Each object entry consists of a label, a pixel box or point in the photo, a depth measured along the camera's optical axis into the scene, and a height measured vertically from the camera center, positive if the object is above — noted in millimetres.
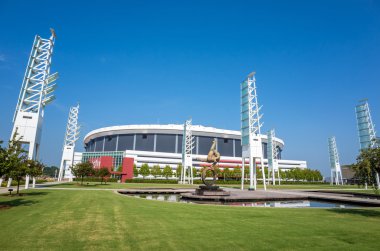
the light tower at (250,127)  38281 +7873
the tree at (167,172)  85188 +565
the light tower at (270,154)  77375 +6919
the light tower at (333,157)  86250 +7007
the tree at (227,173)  88081 +550
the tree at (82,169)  41500 +554
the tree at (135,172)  83062 +371
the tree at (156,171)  84319 +671
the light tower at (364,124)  51219 +11420
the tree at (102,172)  48450 +123
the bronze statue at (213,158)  25938 +1760
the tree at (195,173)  93438 +404
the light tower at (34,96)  31578 +10602
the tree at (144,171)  82875 +775
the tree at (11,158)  14537 +819
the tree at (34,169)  23359 +273
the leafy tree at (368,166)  13070 +582
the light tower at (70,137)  64812 +9926
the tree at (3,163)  14053 +473
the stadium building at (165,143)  107188 +15441
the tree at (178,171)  87219 +1004
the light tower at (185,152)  68188 +6485
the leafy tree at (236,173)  89375 +625
